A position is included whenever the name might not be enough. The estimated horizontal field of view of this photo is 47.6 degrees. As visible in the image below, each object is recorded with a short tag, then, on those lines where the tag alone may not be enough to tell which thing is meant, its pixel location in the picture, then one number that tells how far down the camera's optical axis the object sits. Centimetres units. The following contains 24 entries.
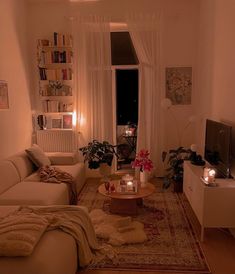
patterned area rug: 240
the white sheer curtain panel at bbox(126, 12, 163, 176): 468
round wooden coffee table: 336
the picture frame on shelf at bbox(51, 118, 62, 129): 503
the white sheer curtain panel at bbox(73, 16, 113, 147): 472
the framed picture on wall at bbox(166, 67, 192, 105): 485
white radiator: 483
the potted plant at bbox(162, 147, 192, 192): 424
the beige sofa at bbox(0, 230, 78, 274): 168
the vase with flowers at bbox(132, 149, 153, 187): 368
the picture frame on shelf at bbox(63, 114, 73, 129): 499
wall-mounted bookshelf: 479
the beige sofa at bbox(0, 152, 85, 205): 290
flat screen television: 283
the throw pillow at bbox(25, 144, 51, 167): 395
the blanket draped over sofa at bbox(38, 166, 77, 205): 356
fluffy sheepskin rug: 278
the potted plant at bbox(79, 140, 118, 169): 460
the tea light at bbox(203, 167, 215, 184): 275
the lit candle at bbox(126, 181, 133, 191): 343
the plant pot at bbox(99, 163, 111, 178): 466
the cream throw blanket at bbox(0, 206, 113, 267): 176
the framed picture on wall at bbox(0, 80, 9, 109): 383
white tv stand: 265
